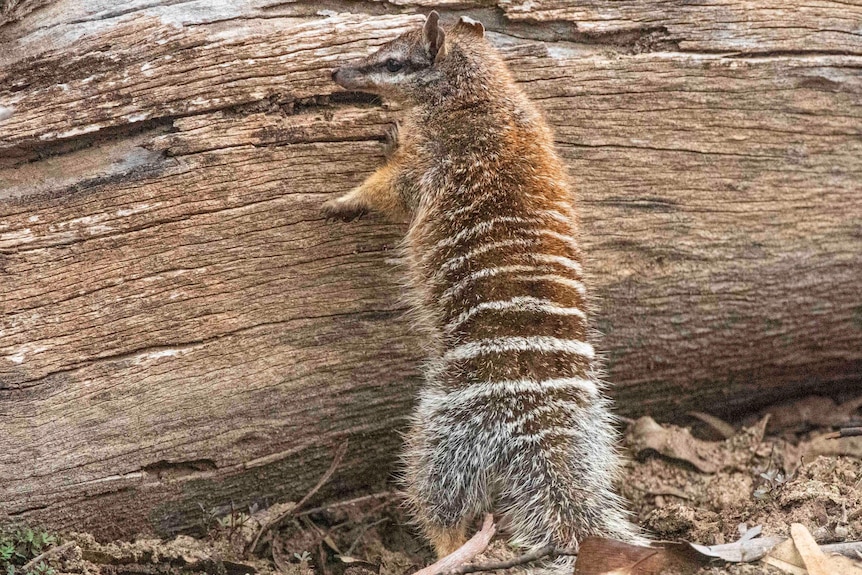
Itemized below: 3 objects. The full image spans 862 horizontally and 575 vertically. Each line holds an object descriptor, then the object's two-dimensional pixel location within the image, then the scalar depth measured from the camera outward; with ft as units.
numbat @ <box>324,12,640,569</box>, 28.55
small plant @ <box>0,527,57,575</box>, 27.68
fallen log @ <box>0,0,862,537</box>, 29.84
